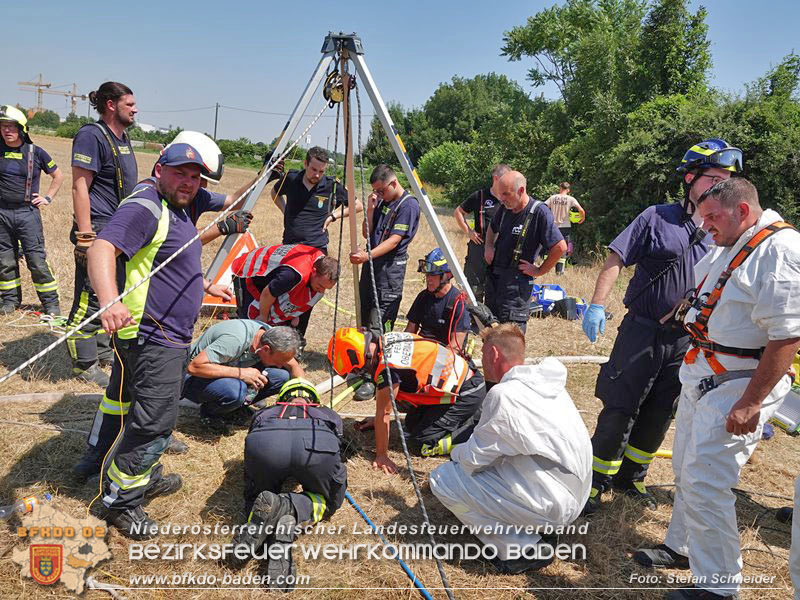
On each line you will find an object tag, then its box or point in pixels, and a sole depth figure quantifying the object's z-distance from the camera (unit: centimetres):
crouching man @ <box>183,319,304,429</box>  405
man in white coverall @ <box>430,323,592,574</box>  298
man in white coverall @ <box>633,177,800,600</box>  260
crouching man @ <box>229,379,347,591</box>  298
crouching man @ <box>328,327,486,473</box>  399
